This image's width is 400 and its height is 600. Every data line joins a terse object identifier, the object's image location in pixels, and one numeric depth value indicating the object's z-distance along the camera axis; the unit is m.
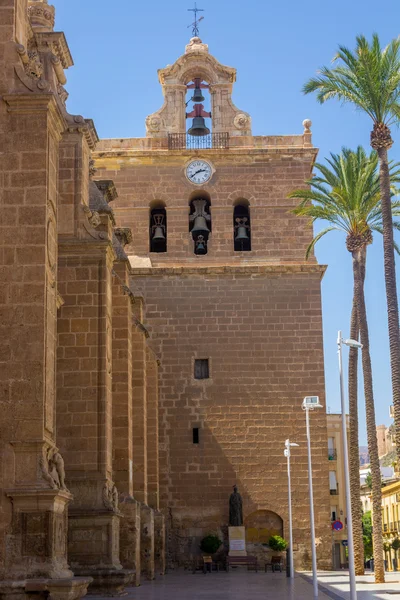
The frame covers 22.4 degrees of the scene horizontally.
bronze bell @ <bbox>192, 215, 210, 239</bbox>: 32.59
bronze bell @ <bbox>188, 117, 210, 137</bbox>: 32.81
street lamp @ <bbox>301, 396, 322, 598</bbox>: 20.65
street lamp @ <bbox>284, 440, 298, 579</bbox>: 25.41
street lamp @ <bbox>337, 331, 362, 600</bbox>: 15.47
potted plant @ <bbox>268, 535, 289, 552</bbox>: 29.84
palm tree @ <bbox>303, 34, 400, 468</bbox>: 24.06
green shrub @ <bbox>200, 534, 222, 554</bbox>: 29.73
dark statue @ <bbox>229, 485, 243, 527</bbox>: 29.70
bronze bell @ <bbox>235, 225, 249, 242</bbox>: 32.66
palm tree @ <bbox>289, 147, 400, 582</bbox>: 26.66
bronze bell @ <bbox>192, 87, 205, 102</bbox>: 33.69
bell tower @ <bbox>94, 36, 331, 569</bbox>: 30.44
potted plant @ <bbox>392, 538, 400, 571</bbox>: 52.66
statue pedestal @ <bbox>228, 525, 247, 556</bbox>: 29.59
